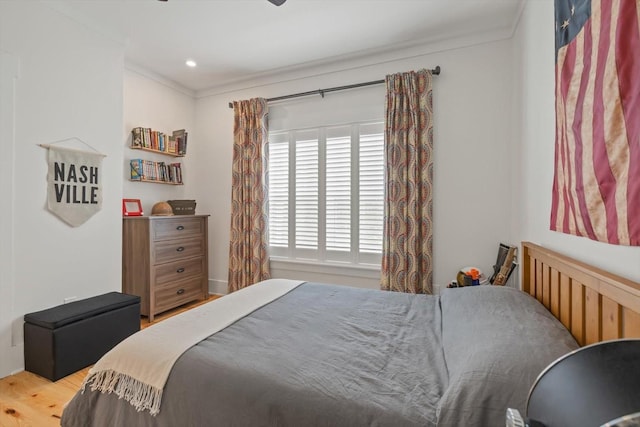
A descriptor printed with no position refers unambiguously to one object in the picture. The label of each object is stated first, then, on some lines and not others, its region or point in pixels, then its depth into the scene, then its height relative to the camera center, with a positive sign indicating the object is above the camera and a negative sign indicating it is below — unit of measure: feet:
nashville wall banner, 7.95 +0.63
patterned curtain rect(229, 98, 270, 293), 12.21 +0.47
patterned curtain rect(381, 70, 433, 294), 9.82 +0.87
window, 10.83 +0.64
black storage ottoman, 6.88 -3.19
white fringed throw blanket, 3.72 -2.04
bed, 2.91 -1.98
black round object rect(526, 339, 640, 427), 1.49 -0.97
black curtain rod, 9.77 +4.52
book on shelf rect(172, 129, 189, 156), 12.90 +2.90
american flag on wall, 2.89 +1.09
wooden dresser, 10.37 -1.97
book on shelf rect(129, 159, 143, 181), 11.37 +1.46
